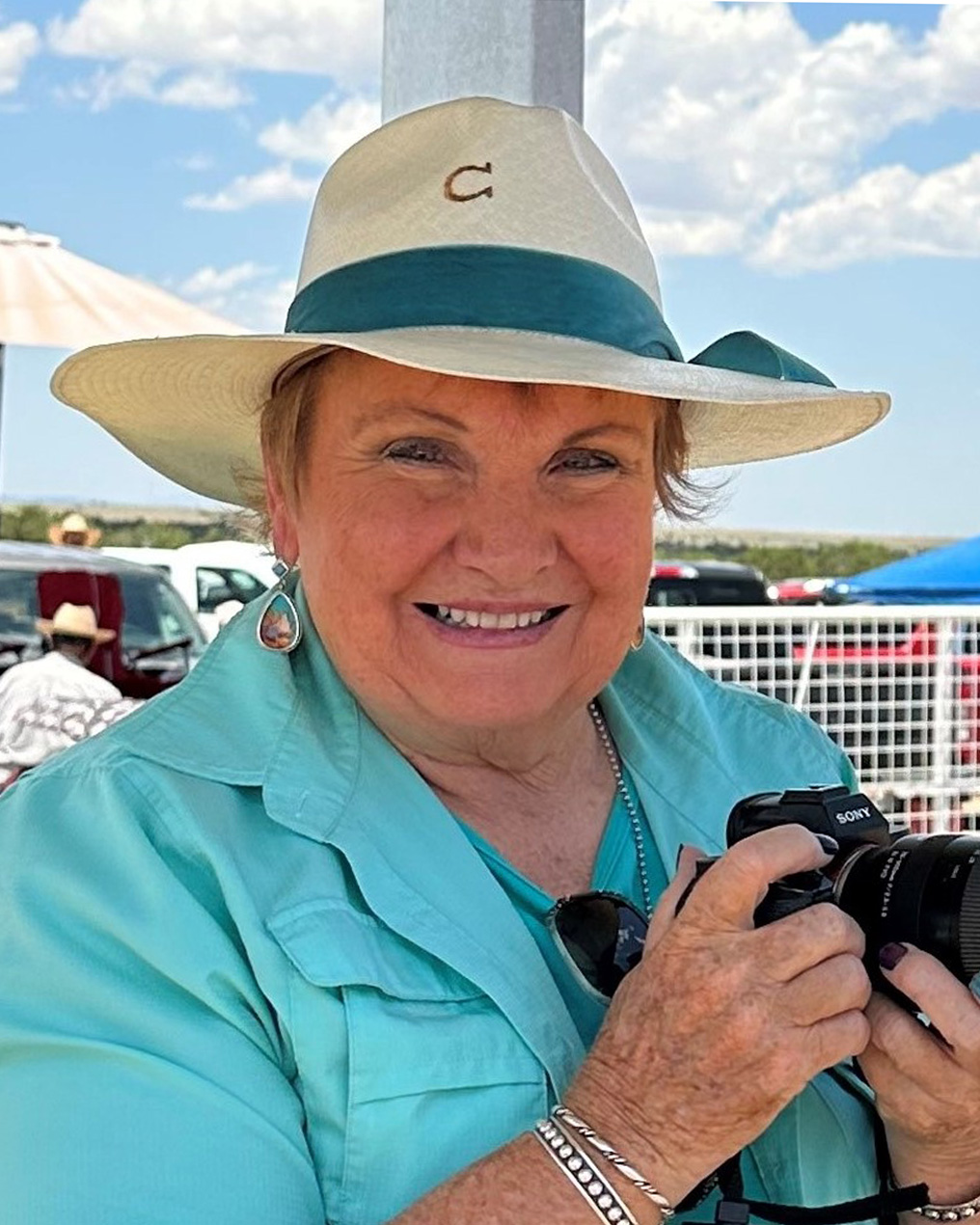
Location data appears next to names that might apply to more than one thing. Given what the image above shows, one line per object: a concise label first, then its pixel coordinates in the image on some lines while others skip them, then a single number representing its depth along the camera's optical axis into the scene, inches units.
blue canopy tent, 292.0
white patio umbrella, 235.1
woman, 53.6
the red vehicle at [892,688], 232.7
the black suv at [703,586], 584.3
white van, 457.7
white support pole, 94.8
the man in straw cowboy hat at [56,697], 202.1
